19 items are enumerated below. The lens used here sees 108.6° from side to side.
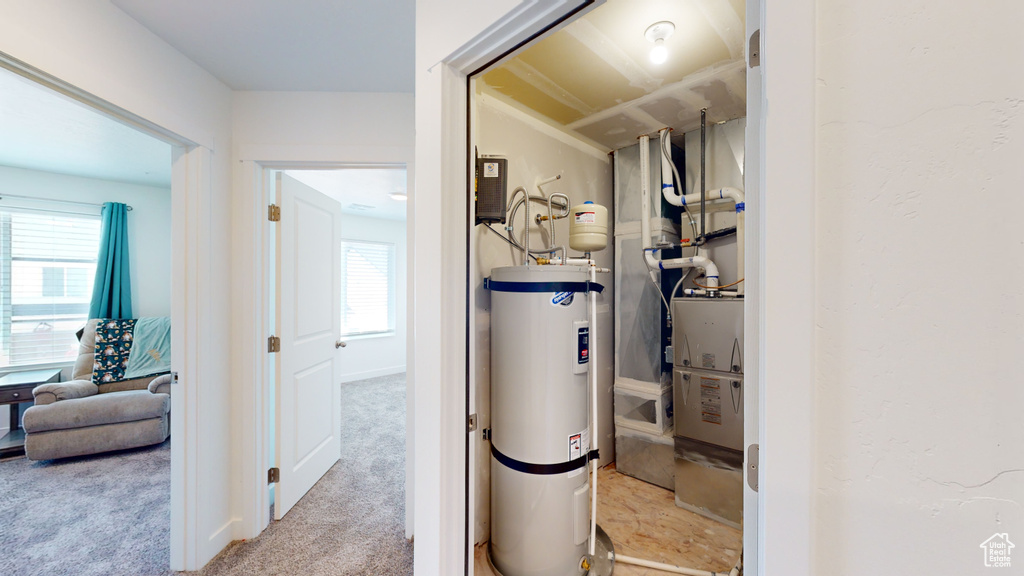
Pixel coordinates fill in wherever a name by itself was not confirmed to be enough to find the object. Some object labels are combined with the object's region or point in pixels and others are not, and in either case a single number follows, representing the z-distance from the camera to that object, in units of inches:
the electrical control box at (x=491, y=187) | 57.9
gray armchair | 108.1
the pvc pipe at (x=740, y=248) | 87.1
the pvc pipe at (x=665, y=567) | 67.6
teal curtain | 142.6
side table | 115.1
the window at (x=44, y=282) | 129.7
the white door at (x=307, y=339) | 87.6
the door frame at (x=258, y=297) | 78.6
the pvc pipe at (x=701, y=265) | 92.3
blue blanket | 133.7
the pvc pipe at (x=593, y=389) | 61.5
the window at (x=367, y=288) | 207.8
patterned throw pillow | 128.3
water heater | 64.1
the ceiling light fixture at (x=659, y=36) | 59.2
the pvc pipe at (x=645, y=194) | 101.3
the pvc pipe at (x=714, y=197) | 87.3
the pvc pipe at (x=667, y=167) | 97.7
